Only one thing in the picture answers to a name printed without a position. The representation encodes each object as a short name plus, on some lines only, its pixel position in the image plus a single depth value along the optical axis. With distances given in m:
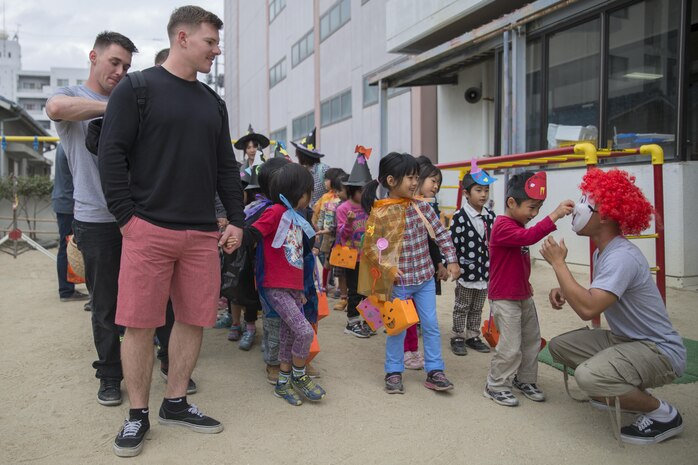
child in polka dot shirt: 4.76
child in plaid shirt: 3.85
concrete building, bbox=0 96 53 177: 20.52
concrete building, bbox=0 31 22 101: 76.31
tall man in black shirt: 2.84
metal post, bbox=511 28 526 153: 8.12
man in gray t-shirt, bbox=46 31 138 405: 3.38
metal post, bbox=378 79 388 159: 11.82
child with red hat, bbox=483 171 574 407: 3.60
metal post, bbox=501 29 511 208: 8.29
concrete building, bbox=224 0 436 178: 14.80
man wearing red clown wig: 2.94
